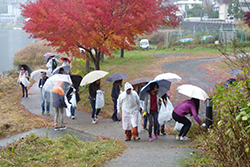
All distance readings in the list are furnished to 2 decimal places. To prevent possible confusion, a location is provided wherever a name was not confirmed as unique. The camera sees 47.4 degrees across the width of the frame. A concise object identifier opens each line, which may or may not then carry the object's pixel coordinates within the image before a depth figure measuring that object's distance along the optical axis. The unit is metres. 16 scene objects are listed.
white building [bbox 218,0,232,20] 60.57
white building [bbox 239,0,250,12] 53.90
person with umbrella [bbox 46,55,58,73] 14.61
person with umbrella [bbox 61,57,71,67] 13.79
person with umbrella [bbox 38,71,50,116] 11.00
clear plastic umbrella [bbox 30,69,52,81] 11.50
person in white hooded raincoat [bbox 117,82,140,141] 7.54
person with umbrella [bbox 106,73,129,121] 9.46
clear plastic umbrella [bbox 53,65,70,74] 10.99
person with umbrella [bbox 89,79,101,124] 9.68
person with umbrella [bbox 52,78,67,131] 8.65
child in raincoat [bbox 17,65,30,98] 13.57
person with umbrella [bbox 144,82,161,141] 7.44
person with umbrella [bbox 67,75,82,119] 9.54
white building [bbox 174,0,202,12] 105.06
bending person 7.20
